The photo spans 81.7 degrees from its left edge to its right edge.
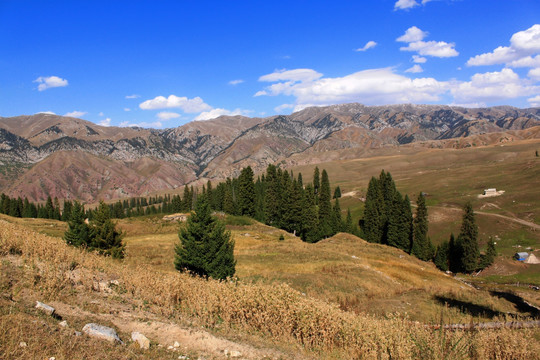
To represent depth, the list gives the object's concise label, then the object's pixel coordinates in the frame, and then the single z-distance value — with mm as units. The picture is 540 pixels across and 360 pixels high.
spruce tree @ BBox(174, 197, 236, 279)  22047
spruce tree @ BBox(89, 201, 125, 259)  24844
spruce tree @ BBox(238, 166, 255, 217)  87312
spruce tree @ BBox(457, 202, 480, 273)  68688
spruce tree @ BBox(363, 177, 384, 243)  87000
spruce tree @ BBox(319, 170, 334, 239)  85375
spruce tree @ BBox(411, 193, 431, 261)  74562
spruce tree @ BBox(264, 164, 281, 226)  82688
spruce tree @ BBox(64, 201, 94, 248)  25938
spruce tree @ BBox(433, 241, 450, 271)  73438
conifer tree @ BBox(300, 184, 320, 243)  78812
